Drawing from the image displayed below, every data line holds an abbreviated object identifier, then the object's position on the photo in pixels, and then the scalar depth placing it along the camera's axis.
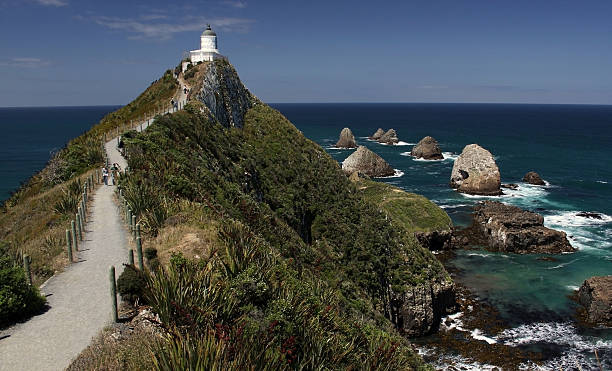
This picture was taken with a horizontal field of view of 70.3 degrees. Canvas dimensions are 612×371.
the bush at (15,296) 11.41
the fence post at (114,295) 10.98
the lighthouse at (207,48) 56.38
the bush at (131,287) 11.86
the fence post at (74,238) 16.20
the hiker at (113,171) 25.86
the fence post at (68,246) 15.09
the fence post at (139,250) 13.48
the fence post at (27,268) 12.82
